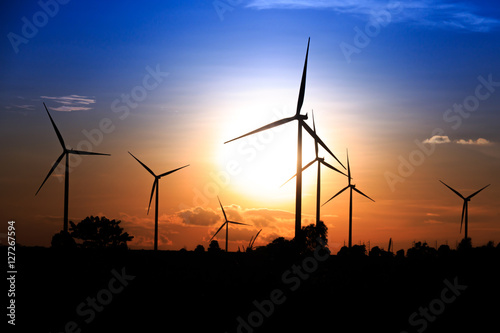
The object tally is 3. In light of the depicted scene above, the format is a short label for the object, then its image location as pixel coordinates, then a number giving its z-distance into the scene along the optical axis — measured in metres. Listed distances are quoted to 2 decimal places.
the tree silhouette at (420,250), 141.88
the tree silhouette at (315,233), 130.75
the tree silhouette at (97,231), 168.38
